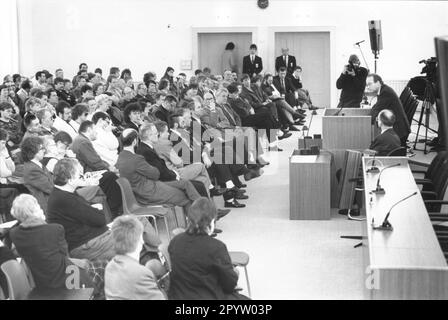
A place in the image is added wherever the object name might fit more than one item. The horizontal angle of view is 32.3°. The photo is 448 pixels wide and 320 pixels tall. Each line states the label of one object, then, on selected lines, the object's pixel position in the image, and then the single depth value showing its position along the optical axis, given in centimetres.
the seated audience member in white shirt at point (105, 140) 799
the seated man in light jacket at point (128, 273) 417
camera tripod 1161
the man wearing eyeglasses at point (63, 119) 851
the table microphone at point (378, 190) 624
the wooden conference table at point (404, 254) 416
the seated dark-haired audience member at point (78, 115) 854
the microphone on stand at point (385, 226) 507
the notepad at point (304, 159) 806
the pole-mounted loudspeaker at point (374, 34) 1387
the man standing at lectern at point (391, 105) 938
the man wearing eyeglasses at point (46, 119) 823
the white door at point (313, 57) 1791
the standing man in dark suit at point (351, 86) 1235
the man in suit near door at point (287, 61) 1745
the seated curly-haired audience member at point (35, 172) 633
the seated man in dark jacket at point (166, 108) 1021
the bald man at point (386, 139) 807
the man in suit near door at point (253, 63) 1742
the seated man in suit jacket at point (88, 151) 740
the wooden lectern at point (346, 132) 898
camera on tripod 1159
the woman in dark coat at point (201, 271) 434
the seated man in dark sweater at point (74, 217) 532
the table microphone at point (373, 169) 713
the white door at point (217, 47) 1811
